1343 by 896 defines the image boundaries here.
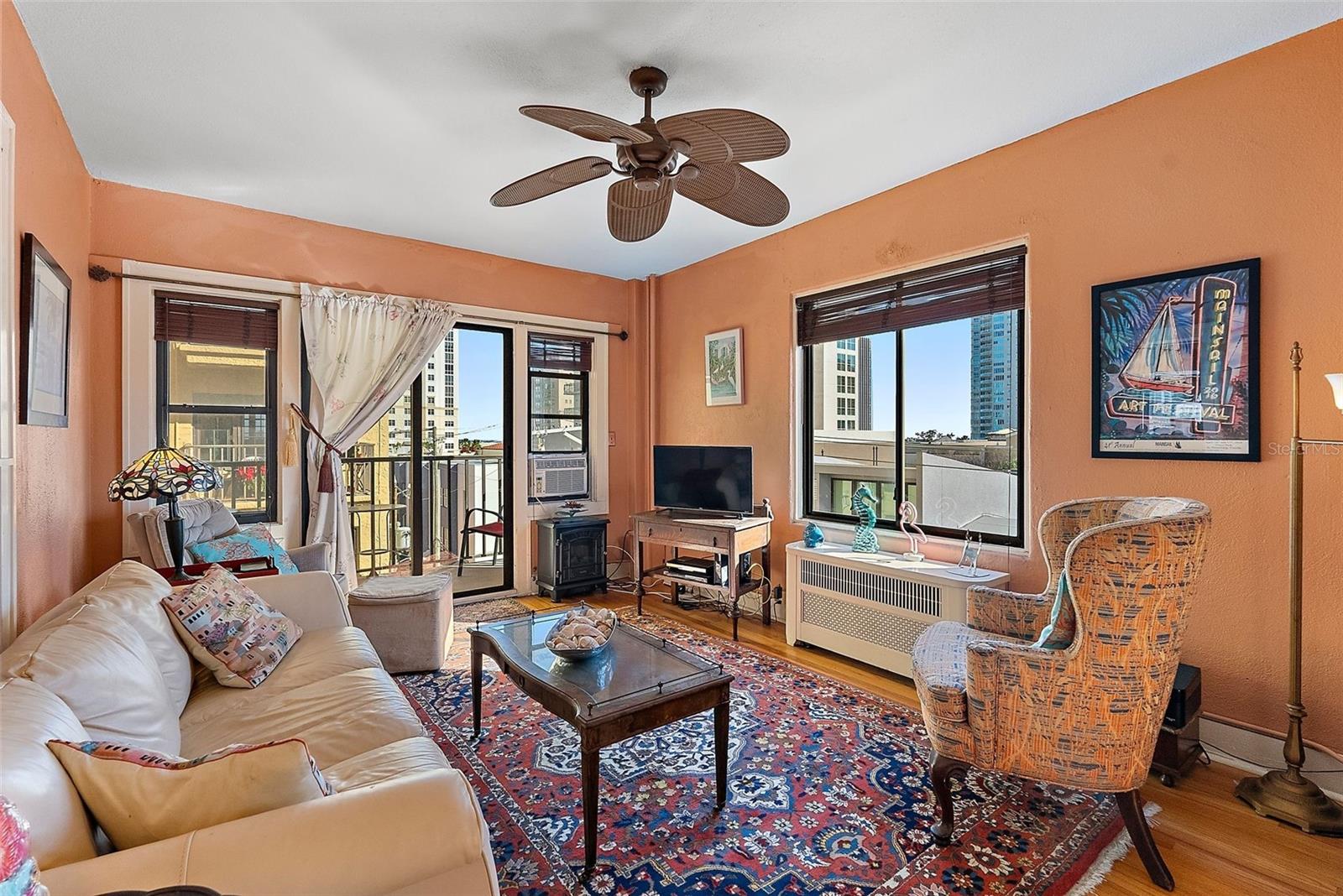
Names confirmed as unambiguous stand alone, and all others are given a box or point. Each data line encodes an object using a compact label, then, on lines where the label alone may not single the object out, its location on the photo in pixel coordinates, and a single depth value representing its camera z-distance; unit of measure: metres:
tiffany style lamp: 2.60
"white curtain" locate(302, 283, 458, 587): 3.95
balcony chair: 5.01
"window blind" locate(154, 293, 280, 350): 3.59
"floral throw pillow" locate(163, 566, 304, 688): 2.11
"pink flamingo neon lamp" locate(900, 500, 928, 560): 3.40
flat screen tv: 4.19
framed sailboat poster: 2.36
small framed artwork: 4.63
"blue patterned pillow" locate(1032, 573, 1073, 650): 1.88
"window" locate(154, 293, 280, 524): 3.64
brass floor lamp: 2.00
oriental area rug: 1.77
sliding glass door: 4.54
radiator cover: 3.05
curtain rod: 3.34
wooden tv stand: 3.87
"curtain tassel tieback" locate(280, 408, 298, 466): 3.87
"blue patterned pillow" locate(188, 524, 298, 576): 3.06
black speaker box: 2.23
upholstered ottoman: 3.21
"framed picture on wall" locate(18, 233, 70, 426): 2.09
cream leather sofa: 0.92
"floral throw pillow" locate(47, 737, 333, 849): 1.03
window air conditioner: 5.06
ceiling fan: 2.01
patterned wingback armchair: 1.71
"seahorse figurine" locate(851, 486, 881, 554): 3.59
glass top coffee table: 1.82
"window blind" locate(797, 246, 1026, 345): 3.15
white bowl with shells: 2.21
